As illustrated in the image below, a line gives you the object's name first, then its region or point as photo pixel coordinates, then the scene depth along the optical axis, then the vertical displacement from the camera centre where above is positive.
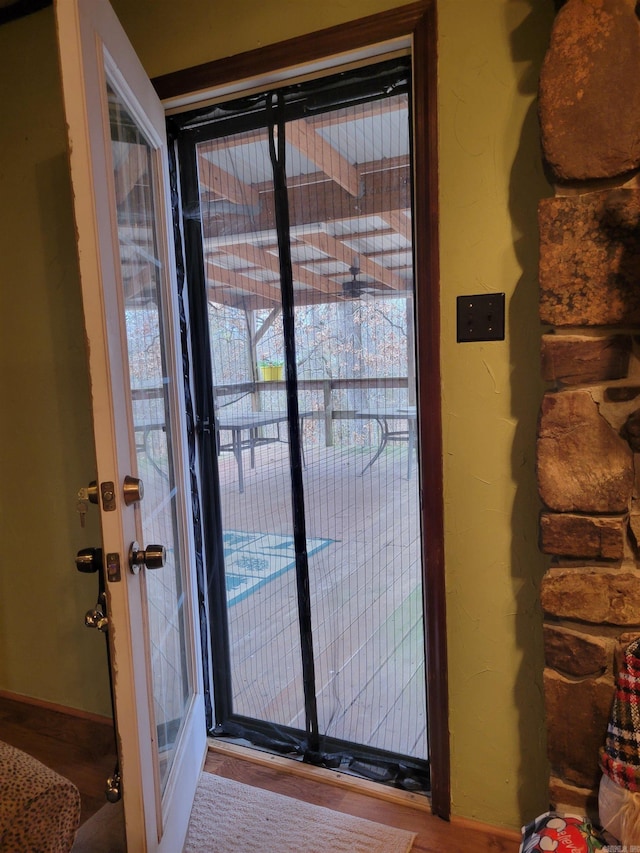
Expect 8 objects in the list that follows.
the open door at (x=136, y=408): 1.00 -0.08
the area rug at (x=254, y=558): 1.71 -0.59
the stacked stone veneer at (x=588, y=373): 1.02 -0.04
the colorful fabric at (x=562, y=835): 1.01 -0.89
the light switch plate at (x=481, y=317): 1.29 +0.09
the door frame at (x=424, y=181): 1.29 +0.42
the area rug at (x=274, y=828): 1.42 -1.21
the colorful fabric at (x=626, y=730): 1.03 -0.71
